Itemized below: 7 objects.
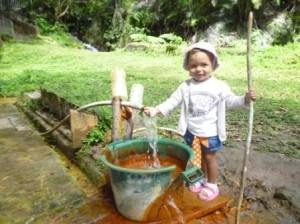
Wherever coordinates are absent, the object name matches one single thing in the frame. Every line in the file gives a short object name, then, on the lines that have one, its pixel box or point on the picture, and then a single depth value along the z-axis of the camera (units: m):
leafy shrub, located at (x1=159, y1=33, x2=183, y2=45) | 9.23
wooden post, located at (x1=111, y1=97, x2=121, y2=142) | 2.06
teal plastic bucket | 1.56
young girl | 1.74
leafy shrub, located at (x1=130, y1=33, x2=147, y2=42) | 9.50
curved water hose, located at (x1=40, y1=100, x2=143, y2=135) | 2.02
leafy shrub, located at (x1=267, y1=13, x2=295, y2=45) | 8.39
